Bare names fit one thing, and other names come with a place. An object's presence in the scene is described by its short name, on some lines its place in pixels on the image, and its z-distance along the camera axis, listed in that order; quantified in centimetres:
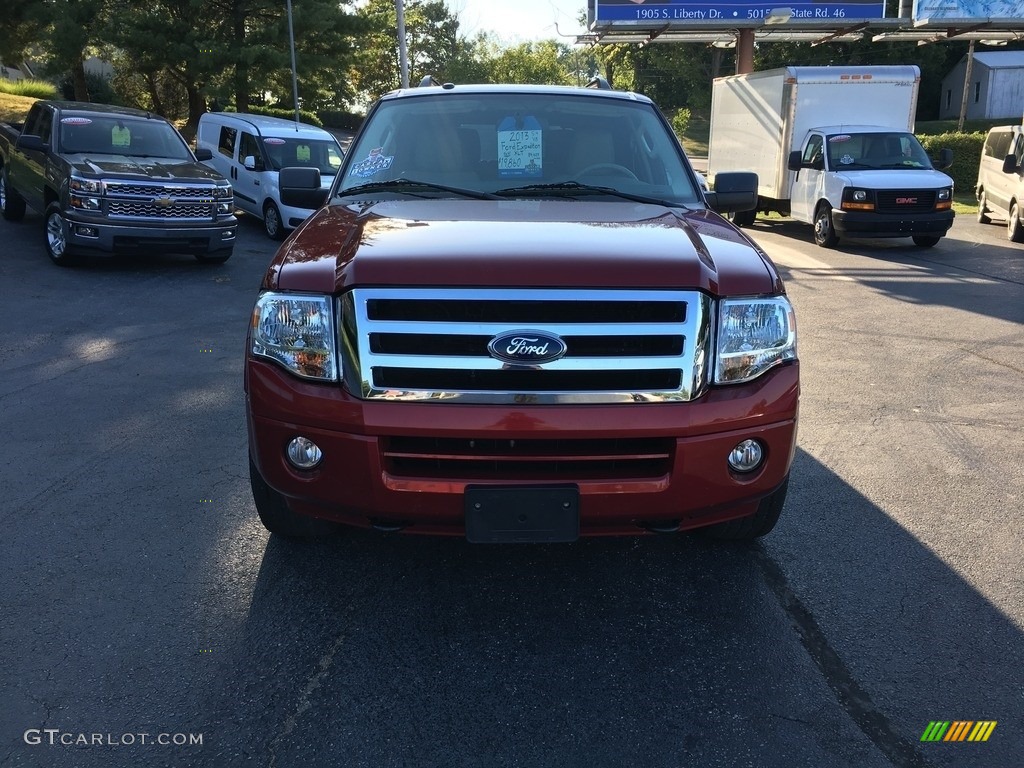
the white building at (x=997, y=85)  5222
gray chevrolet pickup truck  1050
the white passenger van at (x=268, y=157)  1433
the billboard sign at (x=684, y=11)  2470
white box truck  1410
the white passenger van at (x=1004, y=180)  1549
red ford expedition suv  299
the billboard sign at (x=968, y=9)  2727
